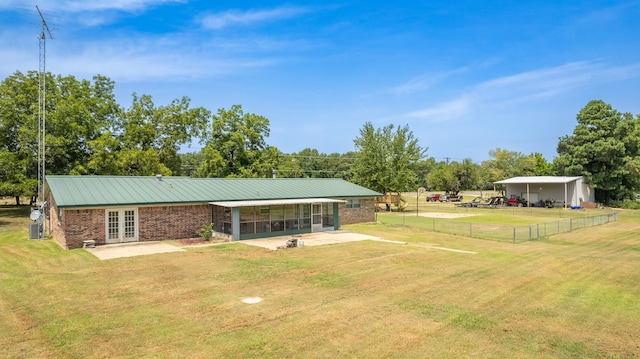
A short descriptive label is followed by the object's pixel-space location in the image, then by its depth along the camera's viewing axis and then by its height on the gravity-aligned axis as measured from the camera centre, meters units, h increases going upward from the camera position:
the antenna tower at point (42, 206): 23.14 -1.11
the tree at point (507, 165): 83.88 +4.28
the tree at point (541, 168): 76.03 +2.80
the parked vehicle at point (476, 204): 52.38 -2.60
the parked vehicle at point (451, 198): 64.62 -2.25
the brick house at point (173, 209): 20.56 -1.29
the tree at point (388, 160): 46.25 +2.73
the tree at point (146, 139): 38.34 +4.96
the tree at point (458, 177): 74.38 +1.20
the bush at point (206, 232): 22.59 -2.54
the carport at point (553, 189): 50.09 -0.79
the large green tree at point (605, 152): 49.19 +3.64
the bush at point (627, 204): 48.12 -2.60
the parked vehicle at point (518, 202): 53.19 -2.42
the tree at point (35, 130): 35.41 +5.17
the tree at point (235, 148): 46.94 +4.40
